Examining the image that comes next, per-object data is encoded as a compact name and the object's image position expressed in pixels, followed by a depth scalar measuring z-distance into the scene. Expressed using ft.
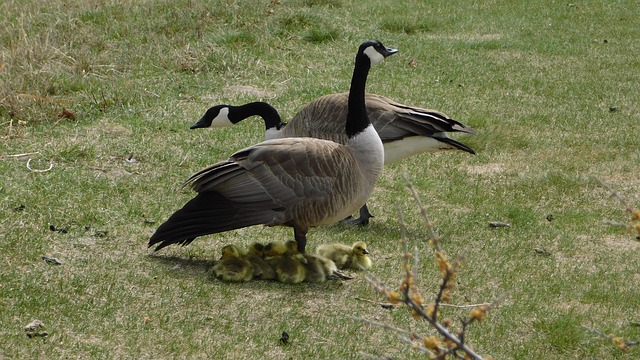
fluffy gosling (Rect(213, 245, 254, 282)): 38.47
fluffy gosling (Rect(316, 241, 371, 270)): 40.68
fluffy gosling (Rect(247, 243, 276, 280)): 39.17
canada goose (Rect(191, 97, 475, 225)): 47.85
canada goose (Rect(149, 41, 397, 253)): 38.19
